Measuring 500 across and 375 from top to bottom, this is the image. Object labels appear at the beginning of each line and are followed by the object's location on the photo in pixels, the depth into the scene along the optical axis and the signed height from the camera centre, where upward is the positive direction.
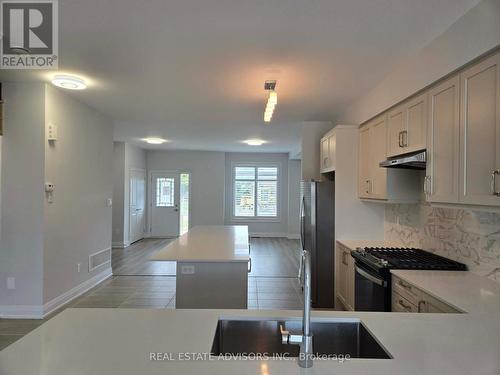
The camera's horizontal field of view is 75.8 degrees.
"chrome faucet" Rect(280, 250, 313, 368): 1.01 -0.49
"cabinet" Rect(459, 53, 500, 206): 1.68 +0.30
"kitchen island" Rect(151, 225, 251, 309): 2.77 -0.84
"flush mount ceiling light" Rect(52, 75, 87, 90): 3.17 +1.04
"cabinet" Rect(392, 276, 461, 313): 1.82 -0.71
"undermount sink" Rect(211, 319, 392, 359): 1.38 -0.66
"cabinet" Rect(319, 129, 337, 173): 3.87 +0.45
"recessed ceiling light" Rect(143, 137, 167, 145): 7.10 +1.02
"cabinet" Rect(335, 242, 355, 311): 3.20 -0.97
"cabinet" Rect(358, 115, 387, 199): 3.09 +0.29
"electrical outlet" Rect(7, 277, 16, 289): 3.48 -1.07
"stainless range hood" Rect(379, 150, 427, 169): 2.35 +0.19
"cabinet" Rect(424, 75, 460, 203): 2.01 +0.30
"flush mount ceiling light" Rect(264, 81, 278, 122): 3.12 +0.88
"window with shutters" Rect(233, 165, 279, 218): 9.62 -0.09
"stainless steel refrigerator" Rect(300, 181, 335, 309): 3.87 -0.67
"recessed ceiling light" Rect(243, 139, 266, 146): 7.01 +0.99
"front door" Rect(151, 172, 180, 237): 9.23 -0.54
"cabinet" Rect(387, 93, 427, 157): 2.42 +0.50
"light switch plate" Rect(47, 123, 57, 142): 3.54 +0.58
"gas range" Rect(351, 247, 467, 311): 2.40 -0.61
